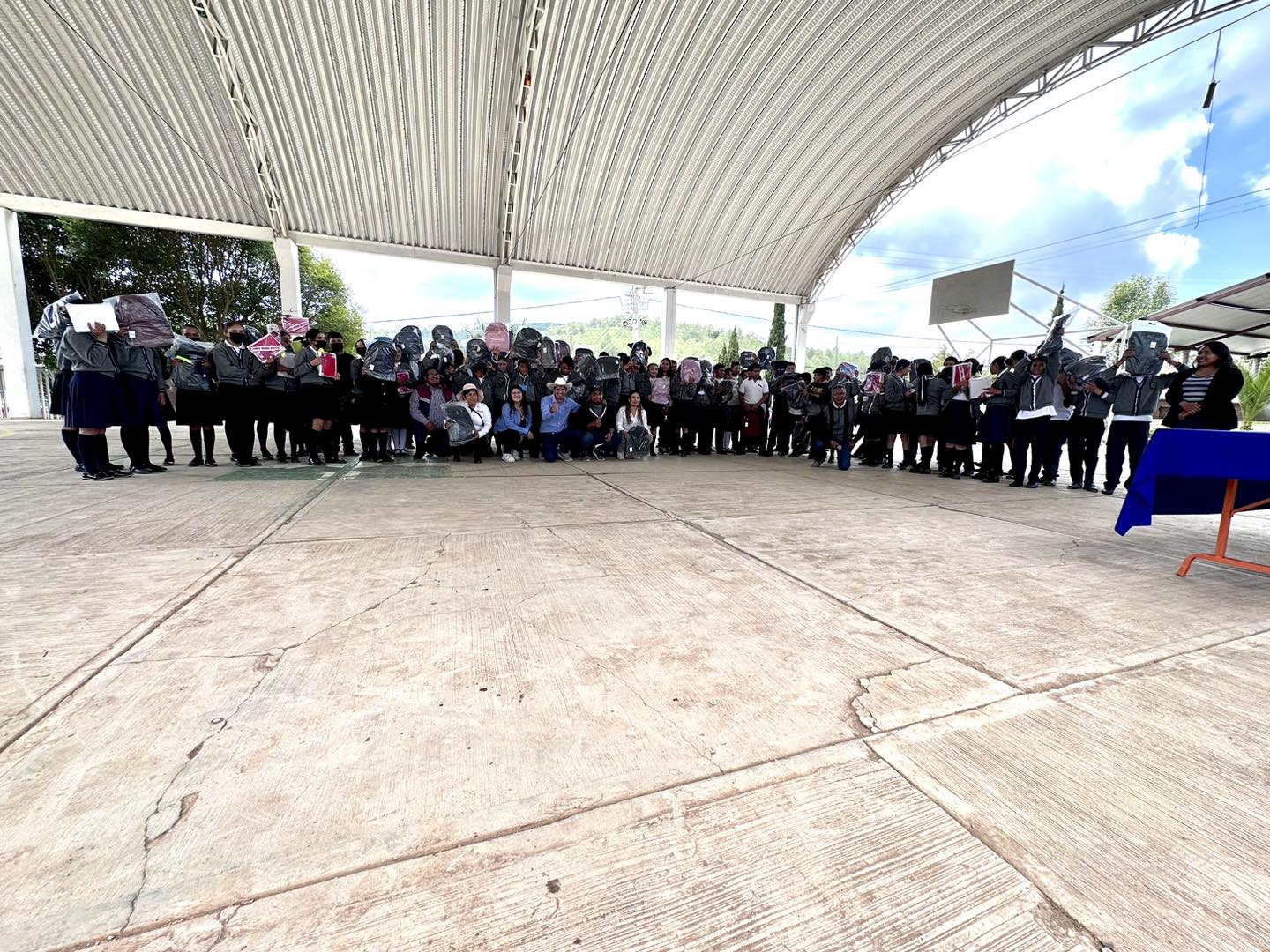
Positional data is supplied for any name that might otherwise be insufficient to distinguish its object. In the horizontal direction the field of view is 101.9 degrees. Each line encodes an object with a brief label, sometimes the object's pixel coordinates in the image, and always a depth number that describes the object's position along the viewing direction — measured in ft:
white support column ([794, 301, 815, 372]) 66.69
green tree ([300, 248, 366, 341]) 89.71
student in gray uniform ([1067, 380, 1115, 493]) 19.57
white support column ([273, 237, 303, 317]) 47.70
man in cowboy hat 25.44
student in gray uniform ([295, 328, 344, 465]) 21.38
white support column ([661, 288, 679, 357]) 60.95
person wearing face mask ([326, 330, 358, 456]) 22.99
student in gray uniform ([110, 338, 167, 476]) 17.02
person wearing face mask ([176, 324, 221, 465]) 20.16
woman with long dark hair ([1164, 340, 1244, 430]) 15.26
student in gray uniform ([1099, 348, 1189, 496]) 18.81
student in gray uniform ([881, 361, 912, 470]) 25.18
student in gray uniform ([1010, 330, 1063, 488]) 19.83
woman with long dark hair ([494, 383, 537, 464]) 25.22
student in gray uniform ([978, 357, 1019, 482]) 21.39
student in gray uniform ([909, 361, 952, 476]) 23.86
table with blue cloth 9.24
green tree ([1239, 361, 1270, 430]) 41.14
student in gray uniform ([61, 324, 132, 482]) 15.80
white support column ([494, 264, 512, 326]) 53.67
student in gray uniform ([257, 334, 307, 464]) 20.94
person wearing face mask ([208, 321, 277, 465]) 19.76
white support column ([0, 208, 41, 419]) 42.32
